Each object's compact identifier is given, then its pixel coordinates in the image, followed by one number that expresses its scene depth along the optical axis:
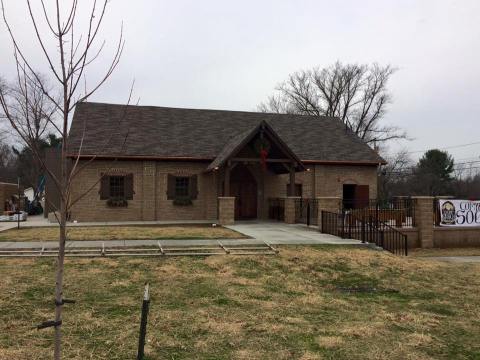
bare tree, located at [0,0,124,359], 3.42
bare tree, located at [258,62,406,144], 50.84
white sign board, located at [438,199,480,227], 19.38
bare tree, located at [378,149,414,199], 63.73
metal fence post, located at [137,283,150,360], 4.07
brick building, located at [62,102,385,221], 23.14
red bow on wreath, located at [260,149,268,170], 21.91
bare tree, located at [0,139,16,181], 63.72
